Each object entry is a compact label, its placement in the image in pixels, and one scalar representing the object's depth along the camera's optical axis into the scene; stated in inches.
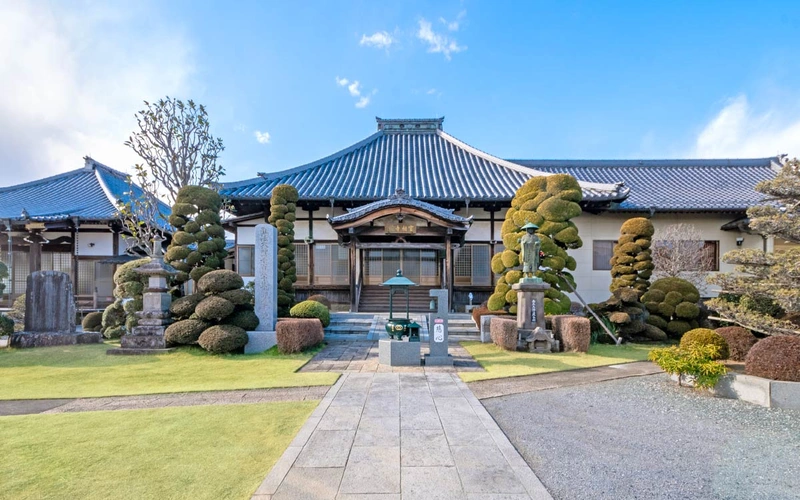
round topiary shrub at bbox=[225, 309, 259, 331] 372.2
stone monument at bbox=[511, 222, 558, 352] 366.9
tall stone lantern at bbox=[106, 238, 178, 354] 362.0
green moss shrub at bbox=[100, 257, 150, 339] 423.0
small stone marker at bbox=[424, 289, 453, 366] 301.7
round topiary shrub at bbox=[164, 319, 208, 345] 358.6
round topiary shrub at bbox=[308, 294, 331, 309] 517.0
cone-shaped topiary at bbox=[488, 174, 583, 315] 431.8
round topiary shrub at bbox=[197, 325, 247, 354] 346.9
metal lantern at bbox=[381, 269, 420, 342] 311.9
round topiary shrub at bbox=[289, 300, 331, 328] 416.8
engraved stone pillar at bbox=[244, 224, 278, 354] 387.5
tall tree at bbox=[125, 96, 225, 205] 503.2
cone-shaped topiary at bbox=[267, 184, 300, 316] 471.9
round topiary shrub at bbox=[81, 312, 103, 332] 504.4
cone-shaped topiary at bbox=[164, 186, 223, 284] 418.6
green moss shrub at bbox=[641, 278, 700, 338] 435.2
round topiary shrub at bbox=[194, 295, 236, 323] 359.9
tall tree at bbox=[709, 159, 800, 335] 237.6
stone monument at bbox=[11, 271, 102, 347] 390.3
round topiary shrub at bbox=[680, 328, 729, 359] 266.1
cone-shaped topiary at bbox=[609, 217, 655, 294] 478.9
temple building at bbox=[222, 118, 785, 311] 552.7
